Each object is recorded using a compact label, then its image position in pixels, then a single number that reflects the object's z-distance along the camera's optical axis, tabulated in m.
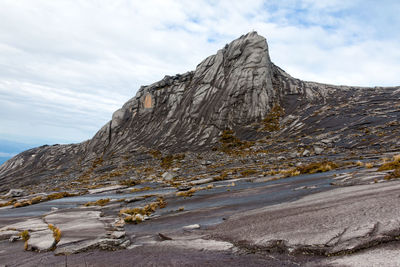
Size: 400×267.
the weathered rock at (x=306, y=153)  40.91
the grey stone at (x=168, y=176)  38.03
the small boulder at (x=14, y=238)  12.70
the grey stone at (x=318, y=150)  41.01
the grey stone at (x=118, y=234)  11.46
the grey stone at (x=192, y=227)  12.06
